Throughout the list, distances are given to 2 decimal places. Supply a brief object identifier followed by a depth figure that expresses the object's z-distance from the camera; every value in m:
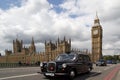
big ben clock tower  53.90
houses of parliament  50.92
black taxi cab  5.45
